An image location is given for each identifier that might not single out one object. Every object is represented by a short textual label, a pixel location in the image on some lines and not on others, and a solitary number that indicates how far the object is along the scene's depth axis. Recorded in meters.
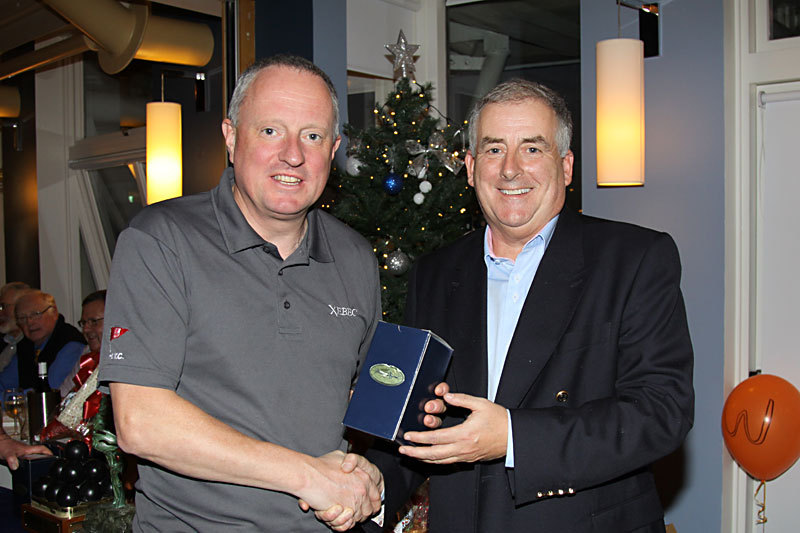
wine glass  4.12
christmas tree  3.88
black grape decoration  2.74
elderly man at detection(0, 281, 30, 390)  5.53
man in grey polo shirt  1.65
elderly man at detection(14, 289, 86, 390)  5.18
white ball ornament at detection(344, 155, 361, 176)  3.97
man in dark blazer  1.66
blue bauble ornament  3.82
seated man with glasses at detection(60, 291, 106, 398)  4.41
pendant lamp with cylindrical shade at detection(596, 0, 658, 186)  3.62
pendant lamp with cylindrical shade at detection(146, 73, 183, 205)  4.68
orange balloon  3.53
